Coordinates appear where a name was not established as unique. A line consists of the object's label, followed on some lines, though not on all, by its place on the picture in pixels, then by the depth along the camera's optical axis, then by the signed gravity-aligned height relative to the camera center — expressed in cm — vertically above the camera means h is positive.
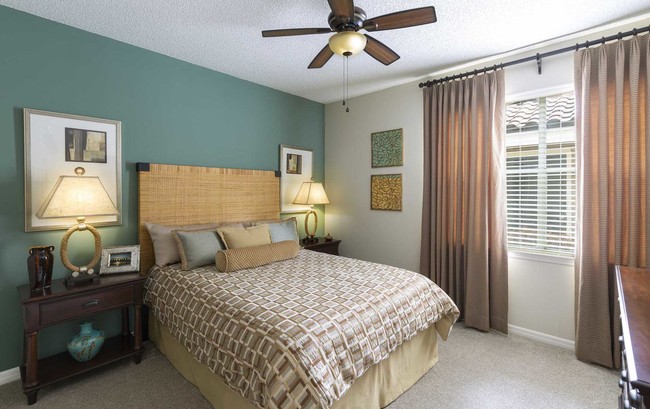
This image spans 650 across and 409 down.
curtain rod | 233 +129
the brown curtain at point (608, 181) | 230 +15
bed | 147 -71
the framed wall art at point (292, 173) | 405 +40
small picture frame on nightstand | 243 -46
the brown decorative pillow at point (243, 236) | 279 -32
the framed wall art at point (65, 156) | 230 +39
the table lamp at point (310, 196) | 394 +8
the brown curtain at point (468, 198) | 297 +4
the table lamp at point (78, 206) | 212 -2
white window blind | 277 +25
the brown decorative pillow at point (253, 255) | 247 -46
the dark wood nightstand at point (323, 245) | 380 -55
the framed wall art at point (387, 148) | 378 +68
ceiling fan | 178 +110
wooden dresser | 82 -47
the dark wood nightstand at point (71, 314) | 195 -76
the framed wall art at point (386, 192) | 380 +13
